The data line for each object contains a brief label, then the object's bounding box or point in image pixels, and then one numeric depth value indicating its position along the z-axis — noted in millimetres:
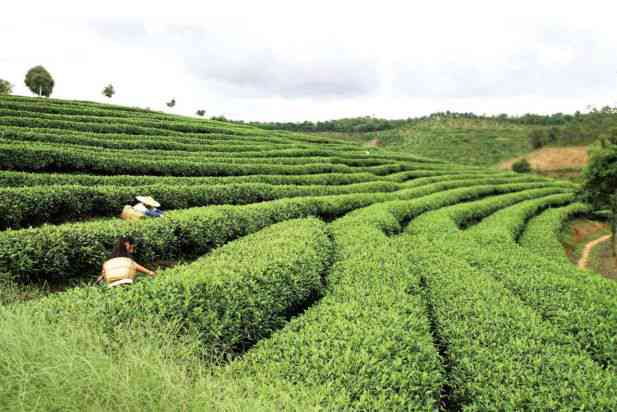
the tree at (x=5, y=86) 43734
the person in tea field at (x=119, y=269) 6379
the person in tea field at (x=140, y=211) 11227
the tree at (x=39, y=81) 44156
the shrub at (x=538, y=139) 64688
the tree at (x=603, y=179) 20625
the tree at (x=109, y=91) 55000
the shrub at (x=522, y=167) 54897
